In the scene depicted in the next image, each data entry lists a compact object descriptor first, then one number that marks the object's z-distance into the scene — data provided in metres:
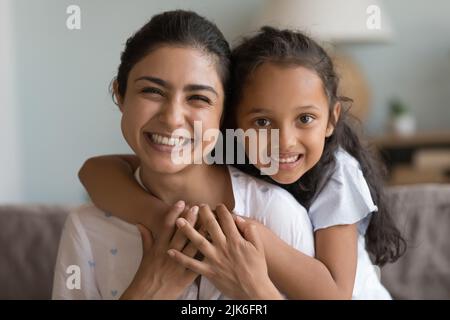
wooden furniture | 2.28
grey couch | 1.18
